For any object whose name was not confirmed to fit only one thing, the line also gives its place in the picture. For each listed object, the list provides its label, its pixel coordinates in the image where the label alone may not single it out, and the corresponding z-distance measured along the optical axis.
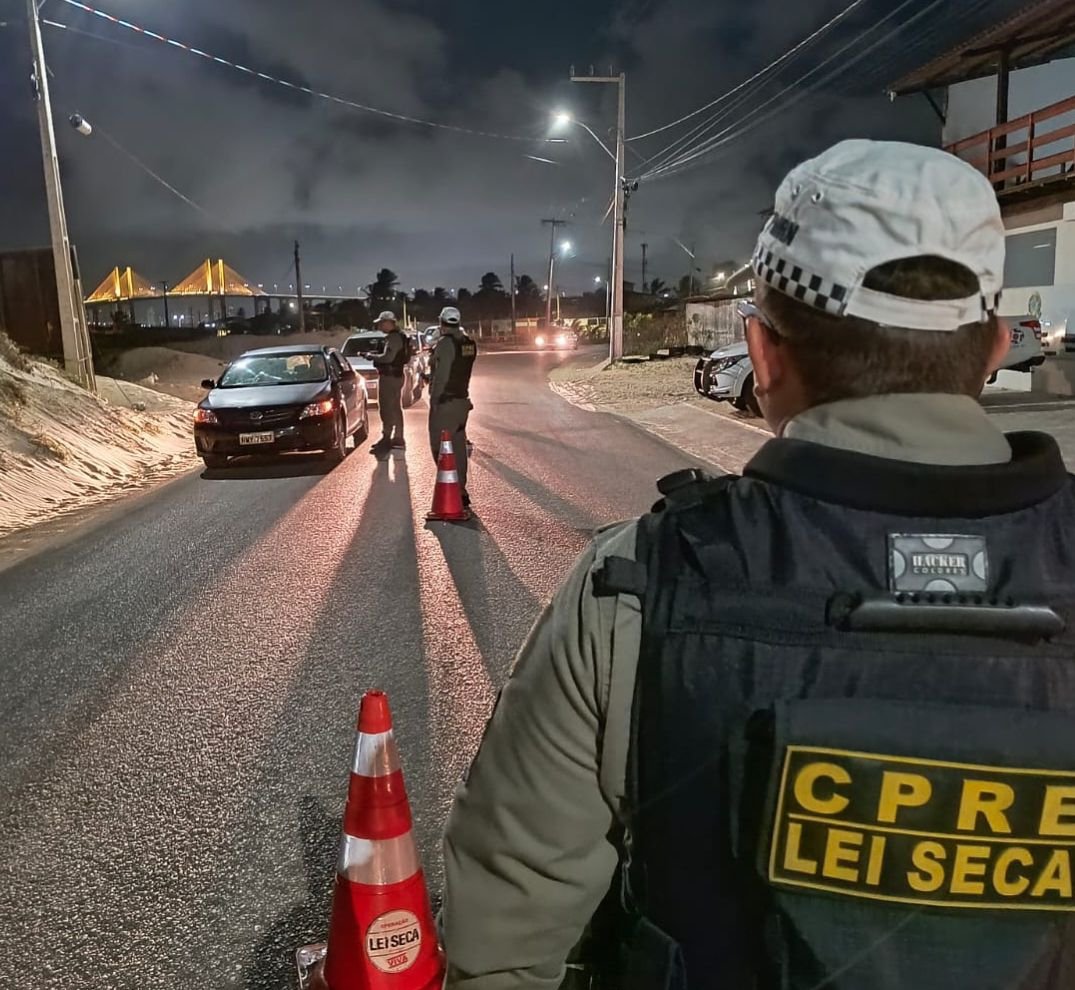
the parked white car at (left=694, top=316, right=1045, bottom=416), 16.95
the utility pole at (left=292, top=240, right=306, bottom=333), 75.88
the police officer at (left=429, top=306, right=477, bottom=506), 9.10
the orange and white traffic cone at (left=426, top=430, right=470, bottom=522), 8.79
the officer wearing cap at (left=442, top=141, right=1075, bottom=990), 1.11
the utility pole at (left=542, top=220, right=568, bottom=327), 75.78
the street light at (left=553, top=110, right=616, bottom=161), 31.91
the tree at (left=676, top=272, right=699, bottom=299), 94.71
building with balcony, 19.53
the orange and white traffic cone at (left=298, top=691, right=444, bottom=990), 2.13
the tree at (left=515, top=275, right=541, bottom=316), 129.00
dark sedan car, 12.44
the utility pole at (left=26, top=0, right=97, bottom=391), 16.16
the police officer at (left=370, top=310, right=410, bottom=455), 12.84
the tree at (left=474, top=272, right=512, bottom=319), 129.12
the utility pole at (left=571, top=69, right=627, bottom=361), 31.50
